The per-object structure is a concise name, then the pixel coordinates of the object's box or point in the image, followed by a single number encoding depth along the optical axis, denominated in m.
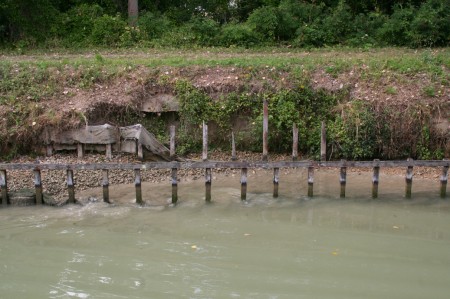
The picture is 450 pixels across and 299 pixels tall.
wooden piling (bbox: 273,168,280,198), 13.04
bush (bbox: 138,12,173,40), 23.81
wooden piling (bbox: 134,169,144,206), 12.77
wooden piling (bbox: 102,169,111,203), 12.77
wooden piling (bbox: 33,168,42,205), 12.80
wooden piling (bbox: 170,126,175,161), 13.74
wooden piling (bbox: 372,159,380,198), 12.99
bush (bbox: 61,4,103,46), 23.57
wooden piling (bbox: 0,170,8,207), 12.88
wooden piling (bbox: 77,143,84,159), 15.06
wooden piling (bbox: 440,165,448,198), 13.20
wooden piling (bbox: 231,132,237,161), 13.57
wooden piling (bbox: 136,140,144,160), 14.55
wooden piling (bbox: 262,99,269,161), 13.72
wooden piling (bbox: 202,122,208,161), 13.34
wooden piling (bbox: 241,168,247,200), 12.93
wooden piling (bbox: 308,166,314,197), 13.05
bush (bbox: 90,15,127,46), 23.34
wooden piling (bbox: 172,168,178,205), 12.82
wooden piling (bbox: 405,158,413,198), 13.08
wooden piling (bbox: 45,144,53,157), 15.23
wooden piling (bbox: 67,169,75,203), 12.84
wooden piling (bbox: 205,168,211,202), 12.88
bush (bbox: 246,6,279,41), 23.02
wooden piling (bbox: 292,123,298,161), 13.53
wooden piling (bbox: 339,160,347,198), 13.06
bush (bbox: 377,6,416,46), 21.97
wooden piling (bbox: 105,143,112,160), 14.91
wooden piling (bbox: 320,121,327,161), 13.42
